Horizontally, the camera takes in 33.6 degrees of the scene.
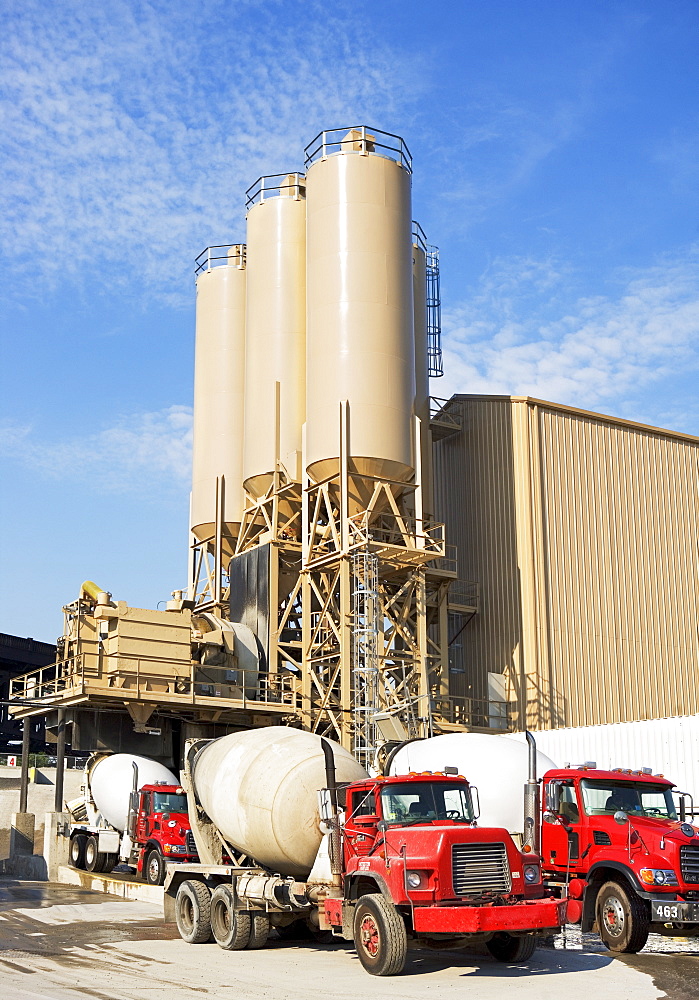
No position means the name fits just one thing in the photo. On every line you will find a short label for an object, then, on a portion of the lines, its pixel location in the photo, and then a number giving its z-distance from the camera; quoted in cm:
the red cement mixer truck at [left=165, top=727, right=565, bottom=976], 1412
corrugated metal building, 4162
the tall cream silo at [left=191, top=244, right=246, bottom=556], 4703
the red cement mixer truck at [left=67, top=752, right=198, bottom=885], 2741
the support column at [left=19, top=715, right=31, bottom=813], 3988
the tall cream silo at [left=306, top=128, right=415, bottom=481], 3744
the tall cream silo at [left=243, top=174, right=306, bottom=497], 4228
